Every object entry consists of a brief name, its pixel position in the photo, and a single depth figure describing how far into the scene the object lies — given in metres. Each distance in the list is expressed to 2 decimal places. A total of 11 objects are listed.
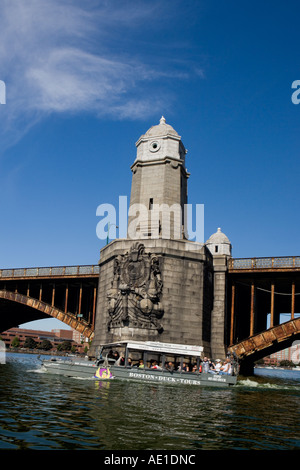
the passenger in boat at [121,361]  32.97
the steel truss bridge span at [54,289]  54.38
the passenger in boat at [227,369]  33.06
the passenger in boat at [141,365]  32.42
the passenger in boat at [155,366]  32.38
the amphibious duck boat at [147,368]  31.39
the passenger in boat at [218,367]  33.84
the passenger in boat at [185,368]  33.56
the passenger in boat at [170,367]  32.16
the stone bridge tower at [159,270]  39.50
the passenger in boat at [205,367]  32.93
